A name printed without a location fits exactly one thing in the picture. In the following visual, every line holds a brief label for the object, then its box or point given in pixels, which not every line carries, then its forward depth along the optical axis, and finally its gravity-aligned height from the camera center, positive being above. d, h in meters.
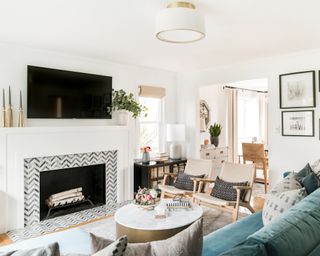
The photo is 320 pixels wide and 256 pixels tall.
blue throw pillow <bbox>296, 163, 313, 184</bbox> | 2.86 -0.43
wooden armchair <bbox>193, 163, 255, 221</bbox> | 3.50 -0.77
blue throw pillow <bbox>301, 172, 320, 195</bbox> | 2.42 -0.46
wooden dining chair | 5.62 -0.48
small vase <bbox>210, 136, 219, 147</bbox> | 6.43 -0.19
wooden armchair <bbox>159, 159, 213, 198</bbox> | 4.14 -0.64
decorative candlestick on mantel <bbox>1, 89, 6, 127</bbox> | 3.45 +0.25
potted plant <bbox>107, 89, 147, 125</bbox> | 4.55 +0.43
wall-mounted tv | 3.73 +0.55
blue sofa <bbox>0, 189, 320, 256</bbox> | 1.16 -0.48
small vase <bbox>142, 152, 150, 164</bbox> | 4.82 -0.46
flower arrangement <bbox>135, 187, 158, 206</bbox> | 2.94 -0.71
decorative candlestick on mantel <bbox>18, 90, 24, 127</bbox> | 3.56 +0.17
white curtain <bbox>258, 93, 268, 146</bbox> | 8.38 +0.47
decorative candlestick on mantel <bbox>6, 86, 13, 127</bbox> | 3.46 +0.20
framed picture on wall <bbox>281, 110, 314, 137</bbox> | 3.91 +0.13
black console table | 4.66 -0.70
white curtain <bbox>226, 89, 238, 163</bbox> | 7.10 +0.15
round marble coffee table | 2.45 -0.85
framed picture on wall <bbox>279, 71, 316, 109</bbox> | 3.88 +0.61
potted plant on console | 6.43 -0.05
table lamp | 5.14 -0.10
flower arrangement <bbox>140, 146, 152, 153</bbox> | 4.86 -0.31
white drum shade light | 2.16 +0.89
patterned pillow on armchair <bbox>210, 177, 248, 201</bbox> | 3.60 -0.78
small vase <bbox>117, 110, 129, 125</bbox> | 4.59 +0.24
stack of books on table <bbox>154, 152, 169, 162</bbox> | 5.08 -0.47
